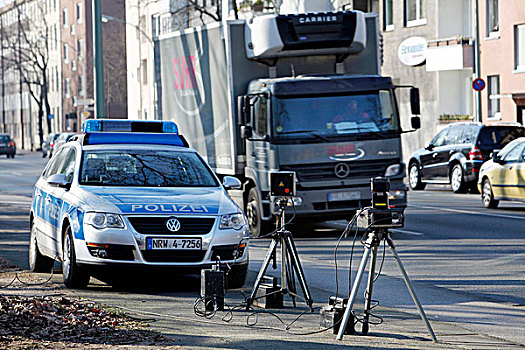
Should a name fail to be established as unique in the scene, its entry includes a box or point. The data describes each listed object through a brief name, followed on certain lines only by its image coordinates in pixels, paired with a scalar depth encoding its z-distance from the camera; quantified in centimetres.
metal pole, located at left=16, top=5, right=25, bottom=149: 10674
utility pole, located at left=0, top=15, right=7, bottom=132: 12237
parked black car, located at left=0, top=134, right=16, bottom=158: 7444
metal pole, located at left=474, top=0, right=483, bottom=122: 3903
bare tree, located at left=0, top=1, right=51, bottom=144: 10031
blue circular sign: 3747
